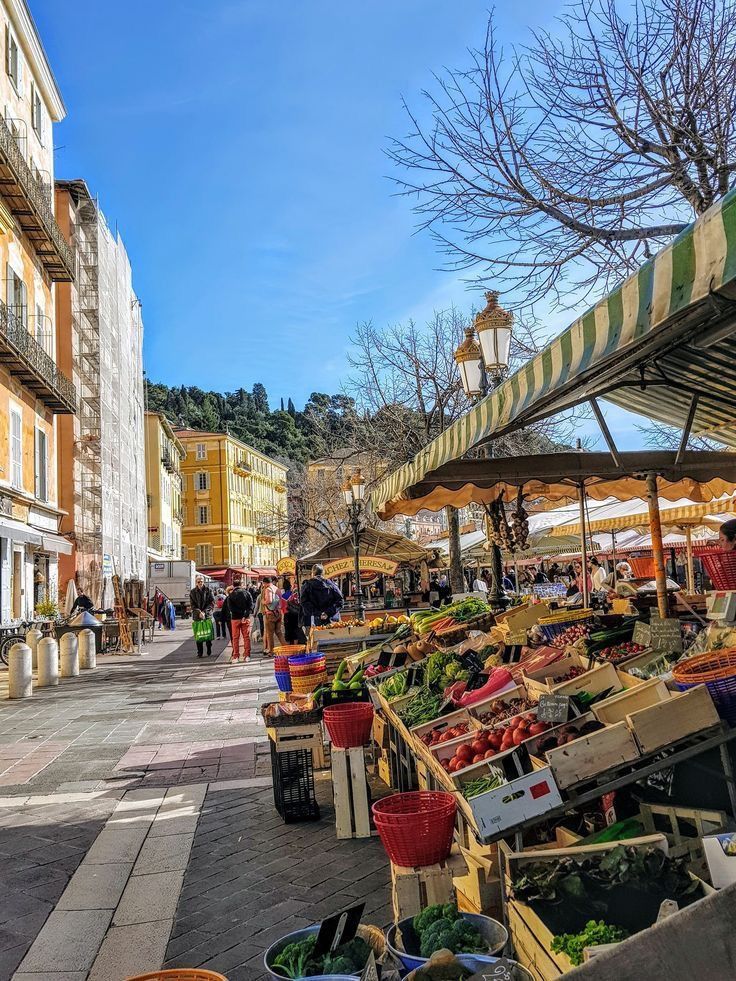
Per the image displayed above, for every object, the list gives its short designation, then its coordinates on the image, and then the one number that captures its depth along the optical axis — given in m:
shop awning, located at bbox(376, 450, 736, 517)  6.97
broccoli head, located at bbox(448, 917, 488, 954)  2.70
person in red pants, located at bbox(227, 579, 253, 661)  19.50
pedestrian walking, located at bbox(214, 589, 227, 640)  28.93
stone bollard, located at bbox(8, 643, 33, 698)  13.52
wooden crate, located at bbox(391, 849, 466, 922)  3.68
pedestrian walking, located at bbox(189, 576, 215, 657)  20.95
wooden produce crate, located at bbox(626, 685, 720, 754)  3.26
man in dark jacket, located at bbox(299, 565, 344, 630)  14.88
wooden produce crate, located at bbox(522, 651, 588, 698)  5.05
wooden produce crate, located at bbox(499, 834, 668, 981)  2.75
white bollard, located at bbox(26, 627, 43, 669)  16.25
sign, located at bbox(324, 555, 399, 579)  15.23
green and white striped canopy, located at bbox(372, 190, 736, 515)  2.20
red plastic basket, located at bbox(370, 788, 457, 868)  3.74
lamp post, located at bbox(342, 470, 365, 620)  15.59
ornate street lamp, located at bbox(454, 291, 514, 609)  7.58
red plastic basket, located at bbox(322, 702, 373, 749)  5.79
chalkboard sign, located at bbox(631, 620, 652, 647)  5.14
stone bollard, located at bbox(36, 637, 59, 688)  15.30
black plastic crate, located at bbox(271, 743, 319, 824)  6.19
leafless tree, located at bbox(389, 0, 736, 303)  7.20
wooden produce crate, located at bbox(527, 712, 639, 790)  3.24
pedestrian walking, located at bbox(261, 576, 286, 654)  20.03
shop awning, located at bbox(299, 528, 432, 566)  18.66
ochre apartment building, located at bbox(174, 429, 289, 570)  79.25
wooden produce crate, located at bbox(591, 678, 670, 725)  3.76
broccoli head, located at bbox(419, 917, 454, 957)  2.70
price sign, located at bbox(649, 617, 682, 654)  4.90
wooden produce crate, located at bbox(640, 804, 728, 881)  3.22
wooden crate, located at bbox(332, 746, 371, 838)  5.73
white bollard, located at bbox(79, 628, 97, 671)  18.48
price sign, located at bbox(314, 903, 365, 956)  2.69
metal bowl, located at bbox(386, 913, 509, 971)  2.71
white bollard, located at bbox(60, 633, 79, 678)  16.73
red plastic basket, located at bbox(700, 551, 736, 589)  6.89
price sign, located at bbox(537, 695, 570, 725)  3.90
